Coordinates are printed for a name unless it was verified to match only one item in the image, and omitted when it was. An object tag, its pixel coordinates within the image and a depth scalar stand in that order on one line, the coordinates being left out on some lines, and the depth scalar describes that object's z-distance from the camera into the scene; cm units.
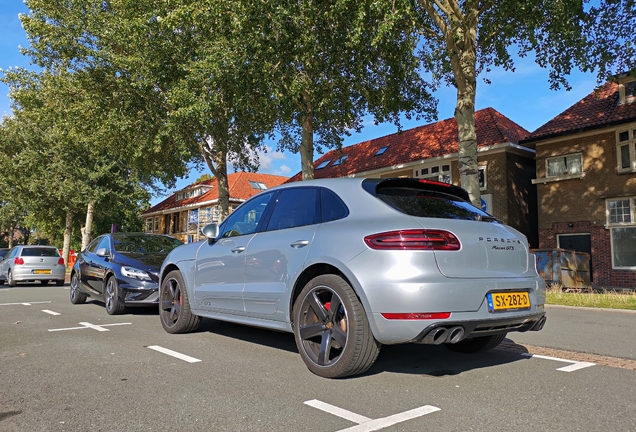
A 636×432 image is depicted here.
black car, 816
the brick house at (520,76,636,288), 1973
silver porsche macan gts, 371
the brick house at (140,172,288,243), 4662
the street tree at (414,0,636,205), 1326
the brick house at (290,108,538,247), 2350
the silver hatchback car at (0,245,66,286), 1698
